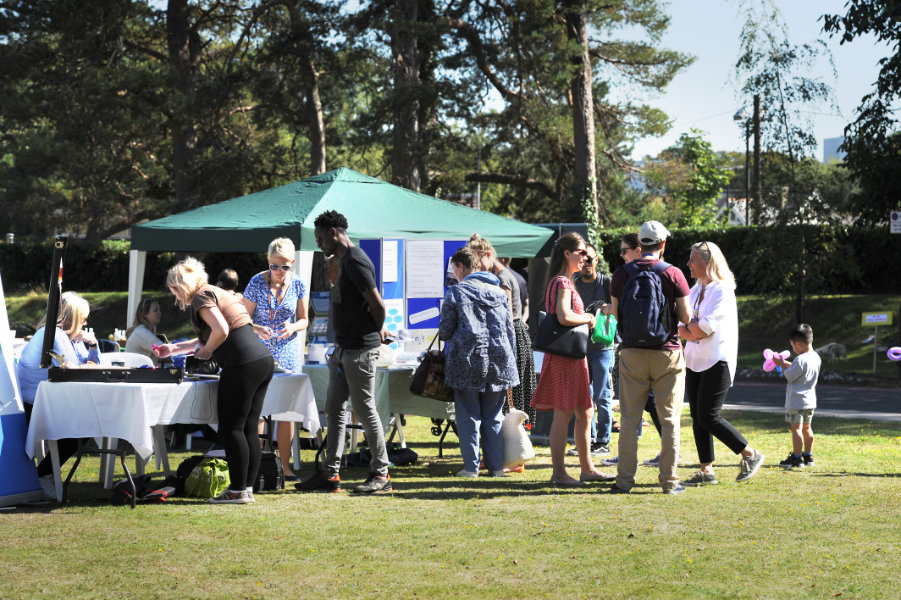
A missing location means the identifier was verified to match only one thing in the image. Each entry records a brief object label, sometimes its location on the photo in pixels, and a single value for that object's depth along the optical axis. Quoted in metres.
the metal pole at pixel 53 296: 13.81
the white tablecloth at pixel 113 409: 13.59
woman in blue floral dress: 15.65
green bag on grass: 14.45
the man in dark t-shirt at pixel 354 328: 14.16
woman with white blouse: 14.64
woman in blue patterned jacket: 15.55
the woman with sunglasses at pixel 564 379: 15.17
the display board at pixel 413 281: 21.72
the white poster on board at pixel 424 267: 22.12
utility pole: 39.22
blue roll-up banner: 13.95
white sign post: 34.56
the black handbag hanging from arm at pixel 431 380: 15.98
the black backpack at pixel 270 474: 15.09
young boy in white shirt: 16.78
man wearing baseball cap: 14.11
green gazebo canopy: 20.55
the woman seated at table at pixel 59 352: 14.62
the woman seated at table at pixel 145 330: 18.08
